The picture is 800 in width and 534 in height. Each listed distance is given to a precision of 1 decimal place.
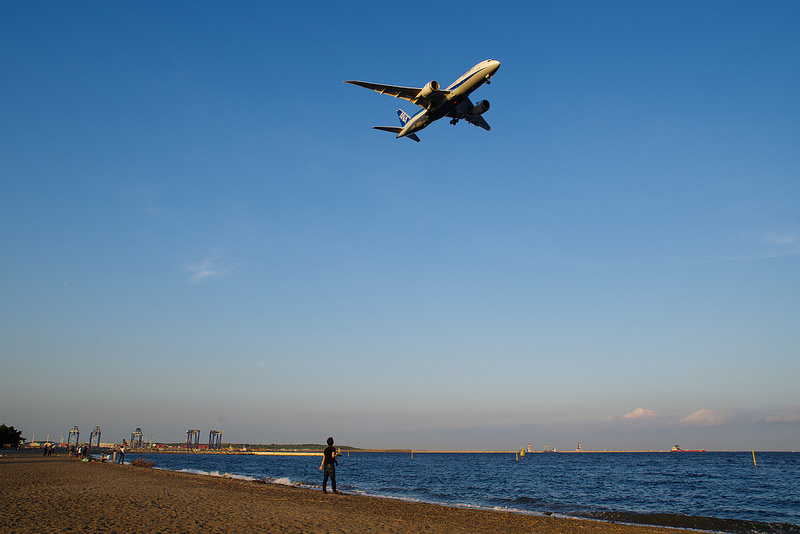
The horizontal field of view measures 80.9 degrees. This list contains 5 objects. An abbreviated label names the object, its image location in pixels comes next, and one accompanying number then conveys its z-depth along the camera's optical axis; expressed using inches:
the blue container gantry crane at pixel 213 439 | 7367.1
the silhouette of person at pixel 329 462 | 797.2
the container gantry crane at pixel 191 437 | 7490.7
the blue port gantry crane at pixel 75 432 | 5310.0
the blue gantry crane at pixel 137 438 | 6717.5
